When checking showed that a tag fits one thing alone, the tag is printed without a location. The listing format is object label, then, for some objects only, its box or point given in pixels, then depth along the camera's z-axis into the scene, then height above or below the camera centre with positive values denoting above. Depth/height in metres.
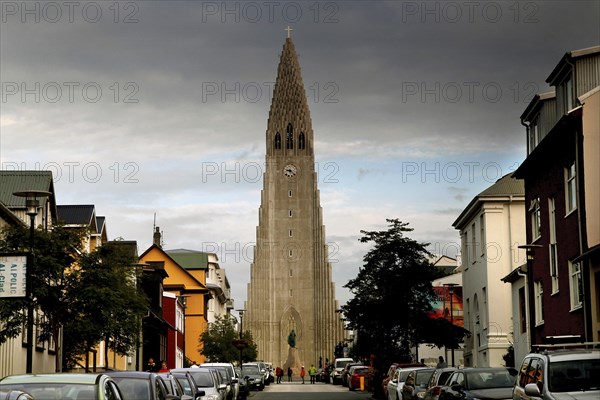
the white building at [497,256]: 52.22 +4.50
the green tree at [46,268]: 29.62 +2.37
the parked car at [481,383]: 23.30 -0.77
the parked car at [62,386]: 13.34 -0.41
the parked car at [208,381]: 29.89 -0.86
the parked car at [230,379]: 35.06 -0.94
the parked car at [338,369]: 79.19 -1.41
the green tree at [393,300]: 52.53 +2.41
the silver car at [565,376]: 16.58 -0.45
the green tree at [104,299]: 30.95 +1.55
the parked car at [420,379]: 31.33 -0.90
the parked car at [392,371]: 39.88 -0.80
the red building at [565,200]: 30.52 +4.66
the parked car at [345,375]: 69.29 -1.64
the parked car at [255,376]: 63.56 -1.49
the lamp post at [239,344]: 69.50 +0.47
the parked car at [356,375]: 60.15 -1.40
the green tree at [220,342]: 88.06 +0.76
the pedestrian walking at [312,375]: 92.07 -2.13
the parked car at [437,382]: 26.76 -0.87
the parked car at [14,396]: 10.69 -0.42
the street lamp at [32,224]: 25.89 +3.15
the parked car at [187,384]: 26.24 -0.79
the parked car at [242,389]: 41.72 -1.50
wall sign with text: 23.00 +1.70
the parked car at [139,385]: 18.17 -0.56
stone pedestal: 150.71 -1.63
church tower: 161.50 +12.78
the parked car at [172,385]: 22.06 -0.69
